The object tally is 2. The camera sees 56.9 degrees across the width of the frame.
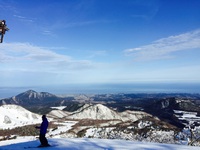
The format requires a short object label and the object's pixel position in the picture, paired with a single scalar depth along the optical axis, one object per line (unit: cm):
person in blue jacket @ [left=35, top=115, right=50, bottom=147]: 947
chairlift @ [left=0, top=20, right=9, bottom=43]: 1090
